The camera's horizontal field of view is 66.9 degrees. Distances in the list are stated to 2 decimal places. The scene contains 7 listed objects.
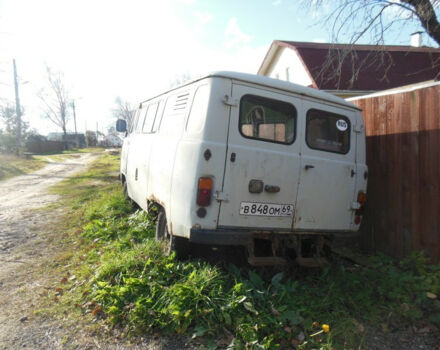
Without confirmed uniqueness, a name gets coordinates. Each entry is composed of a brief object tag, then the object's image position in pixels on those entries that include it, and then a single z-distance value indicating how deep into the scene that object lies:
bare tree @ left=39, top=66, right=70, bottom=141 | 46.84
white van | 3.36
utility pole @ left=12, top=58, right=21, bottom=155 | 23.62
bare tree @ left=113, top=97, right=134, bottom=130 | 62.18
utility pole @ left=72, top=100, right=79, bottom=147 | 52.11
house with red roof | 14.06
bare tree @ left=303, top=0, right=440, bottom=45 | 6.12
